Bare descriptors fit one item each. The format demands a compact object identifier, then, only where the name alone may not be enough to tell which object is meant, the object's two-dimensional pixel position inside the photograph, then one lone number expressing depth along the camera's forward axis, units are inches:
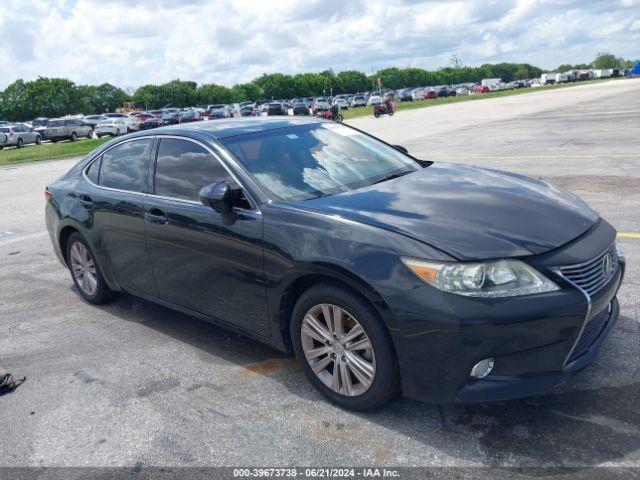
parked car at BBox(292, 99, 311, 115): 1995.6
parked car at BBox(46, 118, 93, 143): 1637.6
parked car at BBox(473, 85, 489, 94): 3876.0
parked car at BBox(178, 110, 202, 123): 1988.2
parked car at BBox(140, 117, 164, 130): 1660.9
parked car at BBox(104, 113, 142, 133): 1700.3
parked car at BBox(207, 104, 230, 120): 2101.0
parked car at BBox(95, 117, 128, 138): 1668.3
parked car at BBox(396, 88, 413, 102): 3257.9
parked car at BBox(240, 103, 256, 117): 2245.7
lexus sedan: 116.3
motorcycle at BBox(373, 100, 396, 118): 1676.9
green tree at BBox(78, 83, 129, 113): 4547.7
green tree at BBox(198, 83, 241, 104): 4997.5
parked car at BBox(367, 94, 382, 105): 2337.4
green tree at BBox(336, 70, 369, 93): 6146.7
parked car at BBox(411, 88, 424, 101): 3368.1
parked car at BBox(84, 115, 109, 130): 1984.7
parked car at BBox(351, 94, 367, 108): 2965.1
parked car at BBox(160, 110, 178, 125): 1995.6
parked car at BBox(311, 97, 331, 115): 2164.1
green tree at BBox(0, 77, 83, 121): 4136.3
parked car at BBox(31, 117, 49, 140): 1638.8
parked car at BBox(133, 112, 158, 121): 1996.8
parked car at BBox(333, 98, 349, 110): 2770.9
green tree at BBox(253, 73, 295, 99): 5492.6
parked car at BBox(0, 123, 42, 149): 1489.9
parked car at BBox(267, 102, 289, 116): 2049.7
